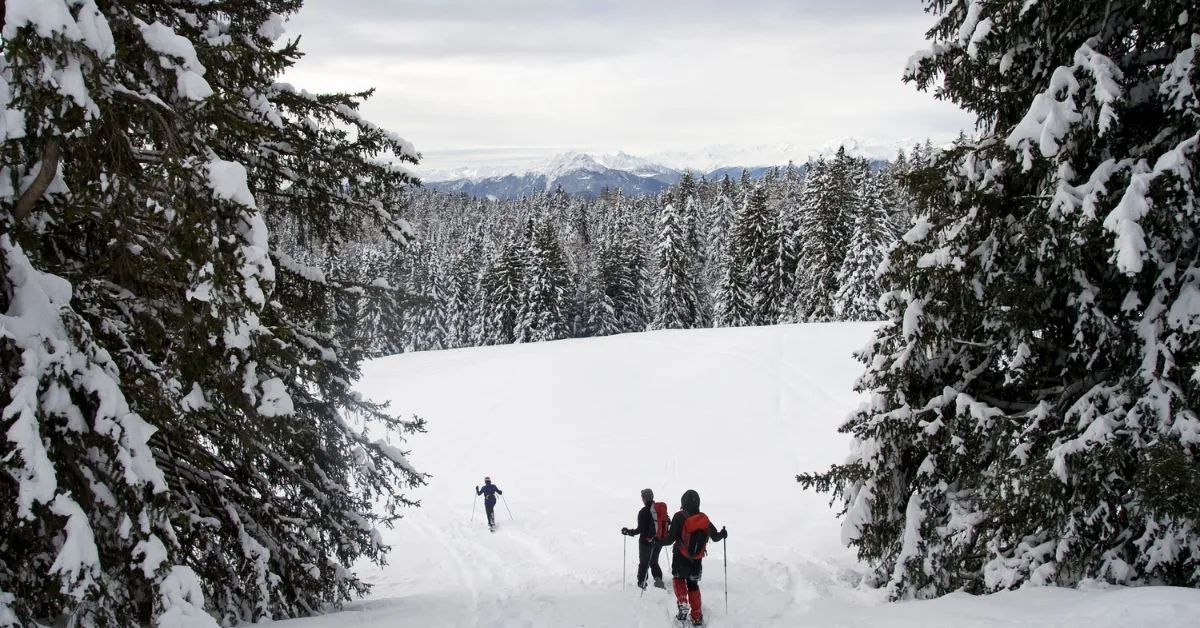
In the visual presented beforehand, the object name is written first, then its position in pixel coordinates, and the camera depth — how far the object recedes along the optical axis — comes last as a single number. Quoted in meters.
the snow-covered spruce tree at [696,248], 57.01
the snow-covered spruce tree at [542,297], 53.03
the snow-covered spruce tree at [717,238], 64.81
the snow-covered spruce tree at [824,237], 42.81
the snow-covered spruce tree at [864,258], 39.06
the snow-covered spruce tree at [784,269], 48.62
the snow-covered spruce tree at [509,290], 55.00
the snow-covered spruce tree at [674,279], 52.53
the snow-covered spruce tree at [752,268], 48.91
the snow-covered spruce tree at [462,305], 66.62
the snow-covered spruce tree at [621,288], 56.88
